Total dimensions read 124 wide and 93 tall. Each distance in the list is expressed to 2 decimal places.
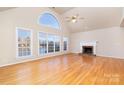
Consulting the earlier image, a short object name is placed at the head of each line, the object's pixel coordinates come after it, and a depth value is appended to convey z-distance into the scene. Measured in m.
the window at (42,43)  4.77
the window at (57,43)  5.94
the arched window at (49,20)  4.90
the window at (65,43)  6.64
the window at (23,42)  3.84
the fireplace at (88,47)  6.12
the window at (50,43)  5.42
